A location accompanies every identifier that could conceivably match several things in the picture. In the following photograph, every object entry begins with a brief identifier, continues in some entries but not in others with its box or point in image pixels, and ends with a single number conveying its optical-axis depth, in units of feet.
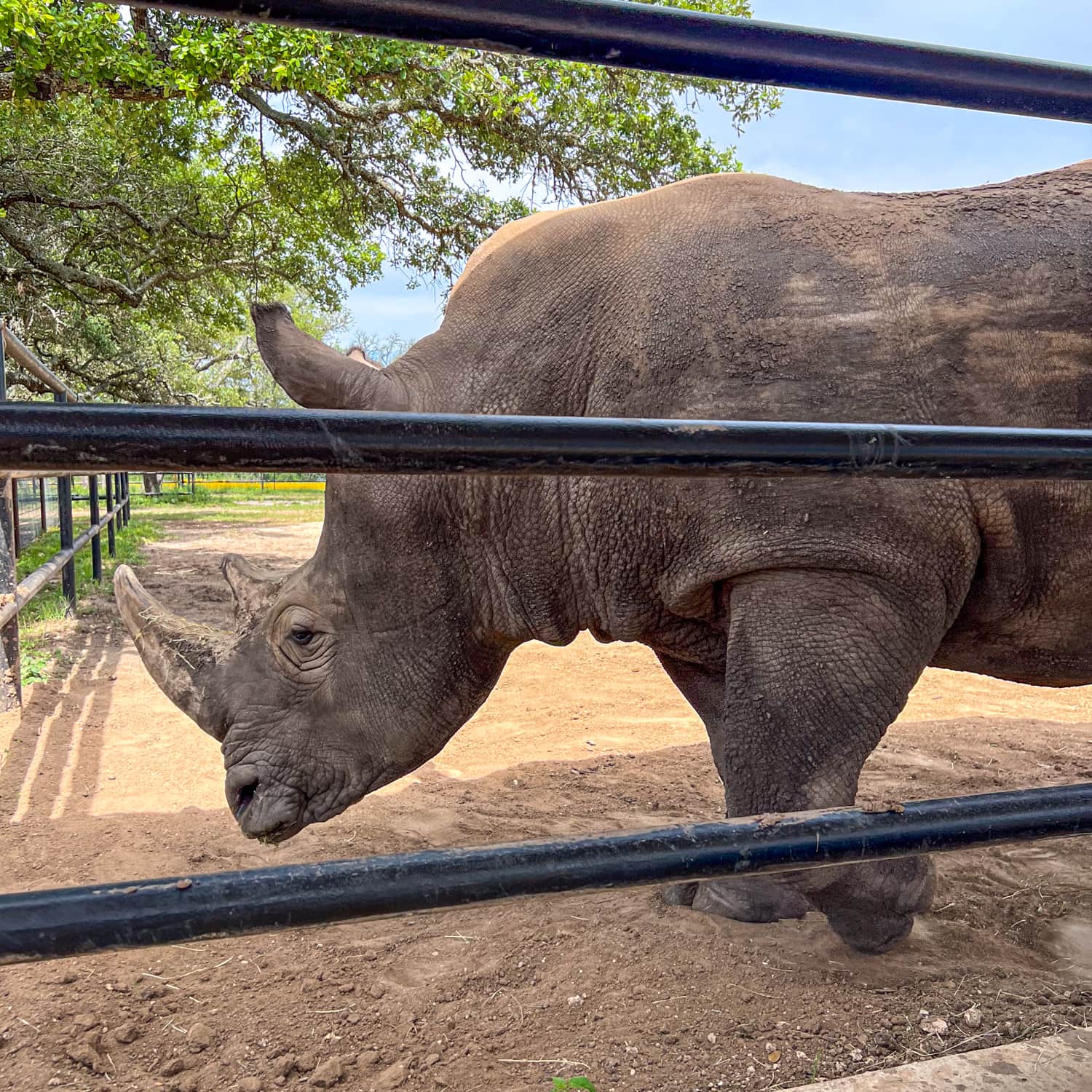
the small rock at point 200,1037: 8.73
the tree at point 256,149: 26.04
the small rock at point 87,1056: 8.37
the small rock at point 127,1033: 8.81
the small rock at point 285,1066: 8.28
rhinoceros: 8.57
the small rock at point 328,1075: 8.12
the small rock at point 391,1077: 8.04
